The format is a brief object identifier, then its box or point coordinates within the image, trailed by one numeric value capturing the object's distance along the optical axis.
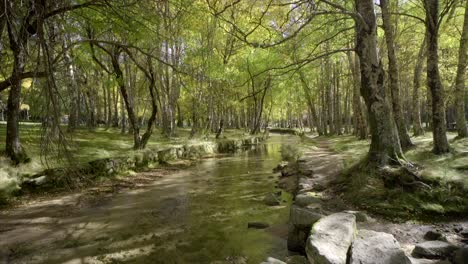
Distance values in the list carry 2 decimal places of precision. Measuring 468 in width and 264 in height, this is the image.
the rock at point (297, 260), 4.84
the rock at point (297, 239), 5.54
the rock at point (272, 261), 4.61
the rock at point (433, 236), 4.98
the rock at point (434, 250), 4.41
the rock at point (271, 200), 8.57
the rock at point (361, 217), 6.03
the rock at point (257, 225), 6.83
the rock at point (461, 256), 3.97
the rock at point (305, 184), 8.77
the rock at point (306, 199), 7.20
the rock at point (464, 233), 5.10
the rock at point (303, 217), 5.56
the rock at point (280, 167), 14.31
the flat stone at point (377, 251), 3.96
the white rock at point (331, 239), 4.13
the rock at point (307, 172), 10.39
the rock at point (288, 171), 12.23
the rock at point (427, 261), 4.18
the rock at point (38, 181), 9.80
